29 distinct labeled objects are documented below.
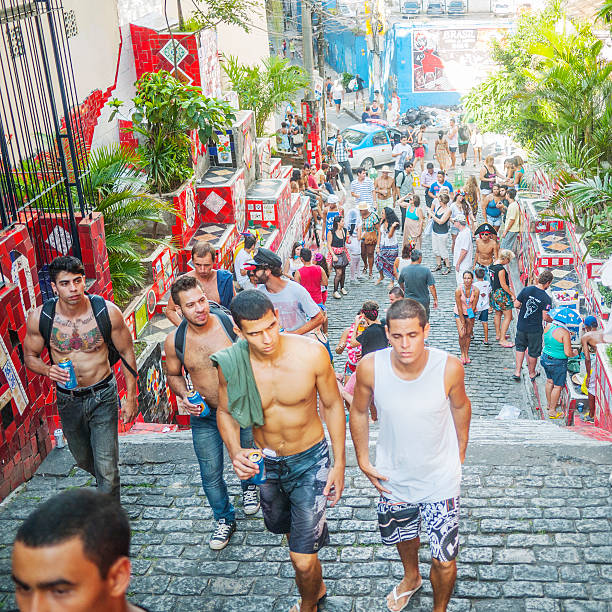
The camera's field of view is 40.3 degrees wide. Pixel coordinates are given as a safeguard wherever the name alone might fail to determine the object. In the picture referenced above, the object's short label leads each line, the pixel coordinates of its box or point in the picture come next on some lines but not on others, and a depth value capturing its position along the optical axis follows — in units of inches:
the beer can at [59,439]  256.1
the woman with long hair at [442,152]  950.4
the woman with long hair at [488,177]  708.7
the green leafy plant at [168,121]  510.6
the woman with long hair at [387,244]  577.9
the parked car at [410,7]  1378.7
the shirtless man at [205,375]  201.3
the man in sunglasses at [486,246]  514.9
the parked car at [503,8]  1365.7
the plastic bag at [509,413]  389.4
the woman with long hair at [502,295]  473.4
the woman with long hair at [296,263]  460.4
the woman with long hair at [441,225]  604.3
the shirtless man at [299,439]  165.6
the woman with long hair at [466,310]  471.2
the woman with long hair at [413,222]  599.8
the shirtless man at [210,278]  251.0
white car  1020.5
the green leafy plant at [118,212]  359.9
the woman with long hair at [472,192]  693.9
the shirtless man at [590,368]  349.1
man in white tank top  160.6
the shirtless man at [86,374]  209.3
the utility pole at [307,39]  853.8
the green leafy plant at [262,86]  743.1
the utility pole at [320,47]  1130.5
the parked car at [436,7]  1360.7
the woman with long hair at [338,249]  584.7
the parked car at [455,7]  1354.6
